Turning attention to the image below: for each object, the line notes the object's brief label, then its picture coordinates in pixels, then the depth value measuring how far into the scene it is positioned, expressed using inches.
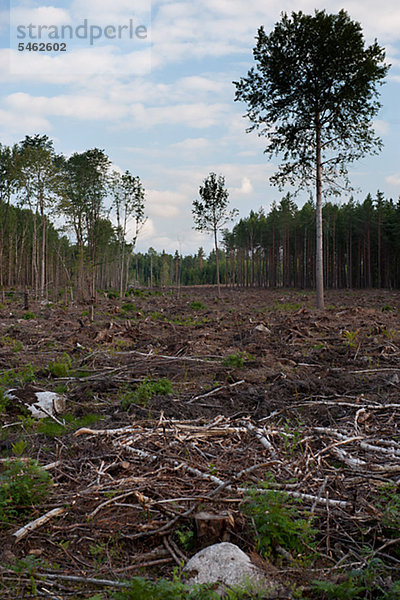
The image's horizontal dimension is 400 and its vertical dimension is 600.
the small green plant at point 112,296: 1204.6
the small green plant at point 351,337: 350.4
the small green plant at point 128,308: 743.9
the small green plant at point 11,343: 379.9
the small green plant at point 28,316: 603.8
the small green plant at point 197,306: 790.7
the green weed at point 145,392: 220.1
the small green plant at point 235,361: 301.3
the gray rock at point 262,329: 435.2
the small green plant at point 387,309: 669.2
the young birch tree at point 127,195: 1322.1
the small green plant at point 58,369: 293.9
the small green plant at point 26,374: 282.4
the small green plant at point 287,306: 736.8
